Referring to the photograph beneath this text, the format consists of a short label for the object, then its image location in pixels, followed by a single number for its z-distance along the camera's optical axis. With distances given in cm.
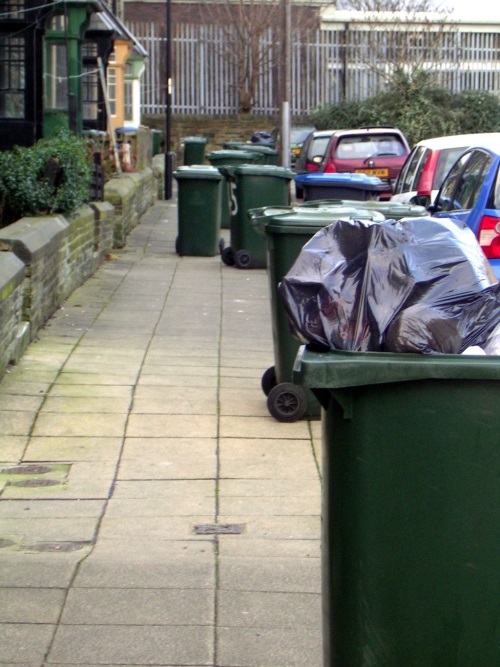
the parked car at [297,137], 3094
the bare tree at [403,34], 3303
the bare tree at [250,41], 3681
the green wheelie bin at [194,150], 2828
